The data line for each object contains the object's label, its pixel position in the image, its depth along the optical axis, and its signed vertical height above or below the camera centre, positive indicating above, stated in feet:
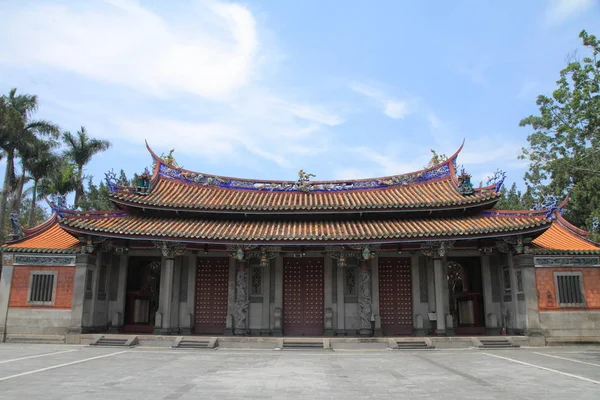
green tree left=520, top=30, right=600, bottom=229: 42.24 +19.63
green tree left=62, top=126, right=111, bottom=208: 120.88 +37.06
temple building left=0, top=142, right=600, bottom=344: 53.83 +3.51
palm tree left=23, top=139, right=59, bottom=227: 112.98 +32.11
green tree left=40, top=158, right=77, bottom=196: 115.44 +28.71
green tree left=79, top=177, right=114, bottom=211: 123.13 +25.00
